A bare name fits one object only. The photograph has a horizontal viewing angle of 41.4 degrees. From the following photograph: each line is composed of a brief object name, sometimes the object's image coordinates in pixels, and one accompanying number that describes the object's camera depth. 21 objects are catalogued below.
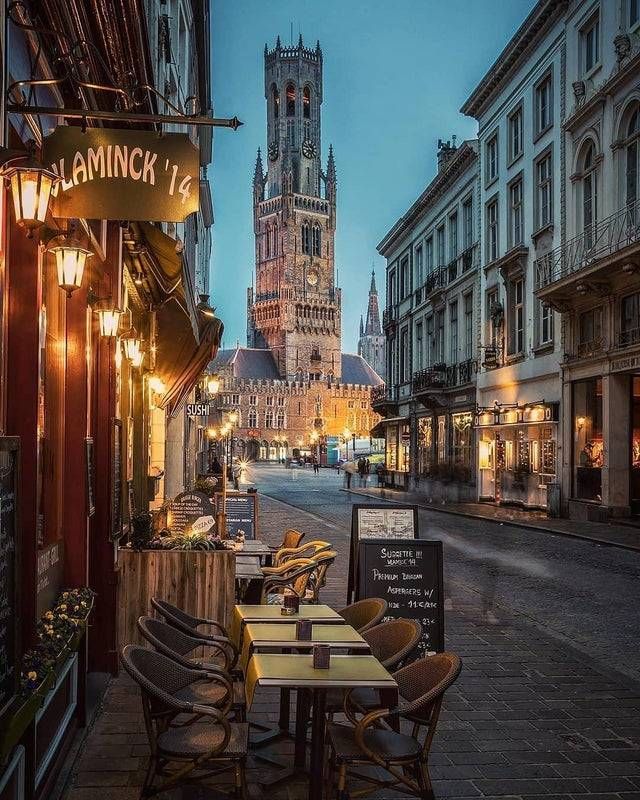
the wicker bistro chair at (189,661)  5.66
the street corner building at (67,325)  4.43
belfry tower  148.12
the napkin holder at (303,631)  5.91
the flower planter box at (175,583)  8.37
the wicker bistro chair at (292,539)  12.71
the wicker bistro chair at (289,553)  11.85
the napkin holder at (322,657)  5.16
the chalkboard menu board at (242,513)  15.01
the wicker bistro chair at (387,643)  5.91
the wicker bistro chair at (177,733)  4.95
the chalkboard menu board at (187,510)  12.91
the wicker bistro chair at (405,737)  4.95
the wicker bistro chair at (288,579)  9.48
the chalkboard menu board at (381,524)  9.77
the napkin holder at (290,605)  6.82
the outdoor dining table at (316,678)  4.88
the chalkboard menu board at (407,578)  8.52
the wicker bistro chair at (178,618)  6.72
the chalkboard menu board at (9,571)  3.98
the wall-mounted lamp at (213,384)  30.56
